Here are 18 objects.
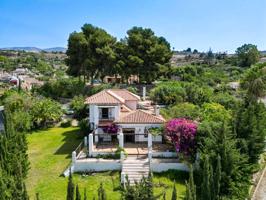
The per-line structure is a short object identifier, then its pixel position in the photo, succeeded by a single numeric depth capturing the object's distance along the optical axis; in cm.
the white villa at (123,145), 1598
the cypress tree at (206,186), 1098
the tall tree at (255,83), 2299
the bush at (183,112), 2002
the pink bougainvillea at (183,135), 1615
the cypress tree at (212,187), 1163
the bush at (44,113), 2499
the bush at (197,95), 2823
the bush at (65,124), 2599
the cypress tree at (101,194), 853
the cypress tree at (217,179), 1191
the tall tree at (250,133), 1585
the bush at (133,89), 3287
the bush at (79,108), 2685
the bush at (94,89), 3329
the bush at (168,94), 2880
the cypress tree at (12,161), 997
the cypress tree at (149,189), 1000
